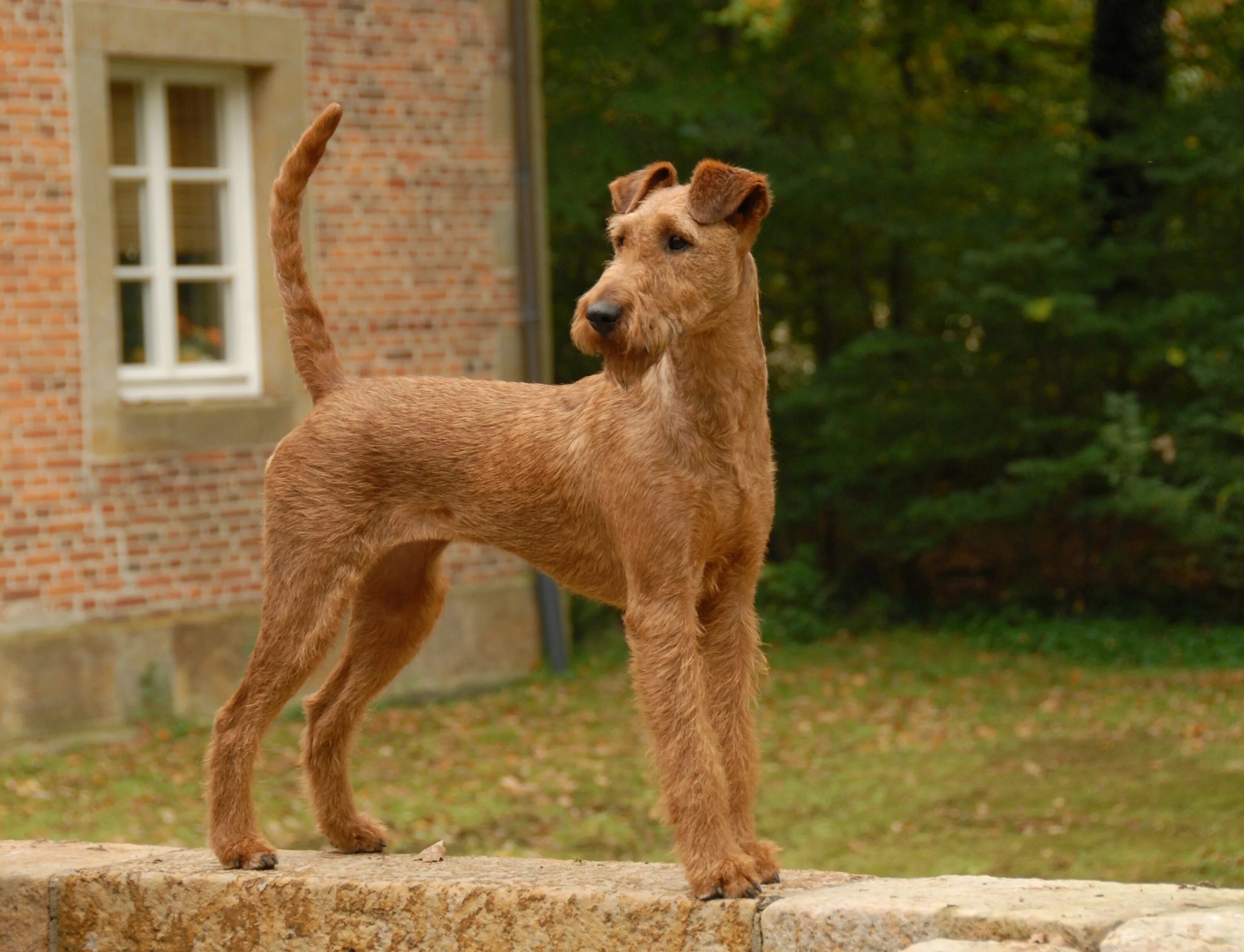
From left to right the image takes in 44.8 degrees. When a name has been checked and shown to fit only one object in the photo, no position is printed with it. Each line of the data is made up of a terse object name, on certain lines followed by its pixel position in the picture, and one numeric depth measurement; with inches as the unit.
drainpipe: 420.8
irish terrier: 143.9
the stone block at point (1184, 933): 129.5
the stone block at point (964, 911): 138.0
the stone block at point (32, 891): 185.3
